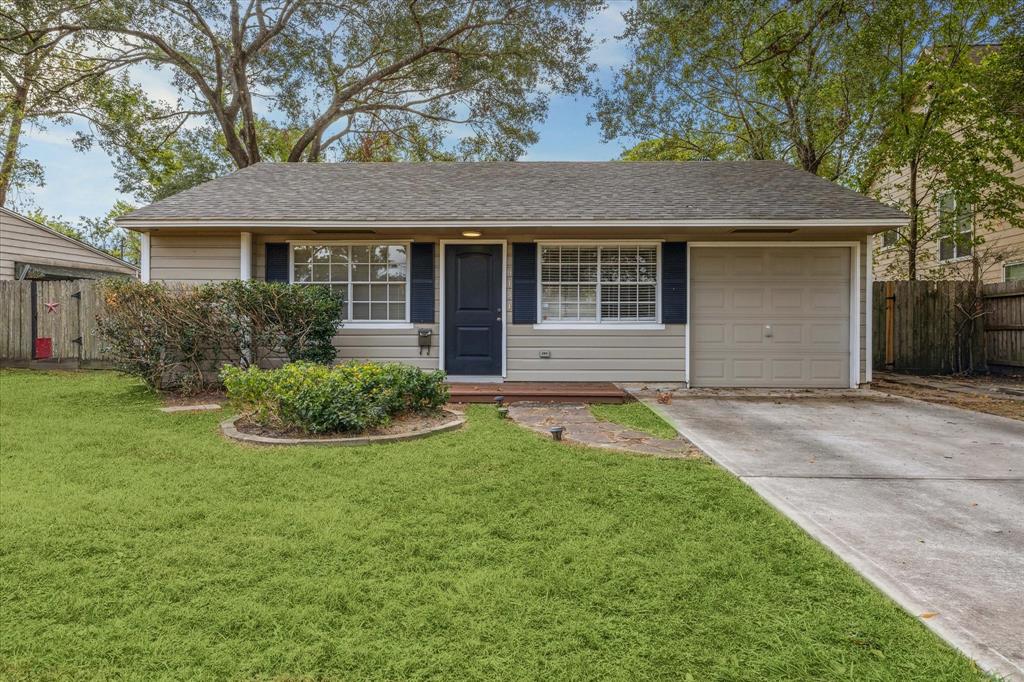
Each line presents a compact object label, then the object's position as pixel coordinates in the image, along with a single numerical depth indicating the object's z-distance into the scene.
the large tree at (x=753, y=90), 7.76
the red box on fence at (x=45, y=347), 10.37
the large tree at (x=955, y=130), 10.02
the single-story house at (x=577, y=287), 8.10
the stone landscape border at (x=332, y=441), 4.56
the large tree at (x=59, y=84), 13.77
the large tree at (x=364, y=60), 15.28
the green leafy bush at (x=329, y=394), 4.80
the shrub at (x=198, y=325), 6.92
